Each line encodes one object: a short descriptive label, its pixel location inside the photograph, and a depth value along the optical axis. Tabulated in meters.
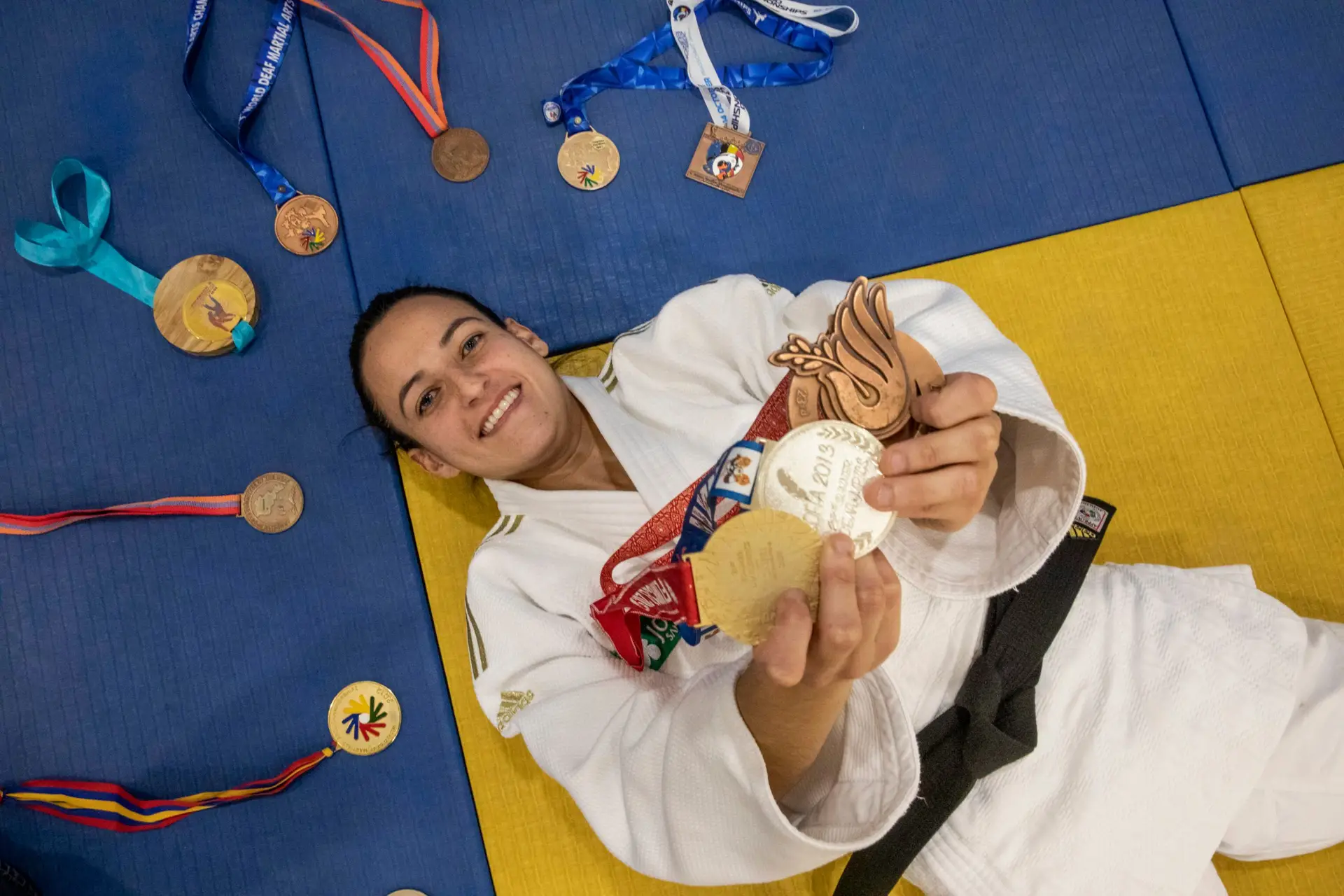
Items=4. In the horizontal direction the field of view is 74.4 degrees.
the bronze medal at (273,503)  1.64
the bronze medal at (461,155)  1.75
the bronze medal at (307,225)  1.74
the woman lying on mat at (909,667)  1.07
